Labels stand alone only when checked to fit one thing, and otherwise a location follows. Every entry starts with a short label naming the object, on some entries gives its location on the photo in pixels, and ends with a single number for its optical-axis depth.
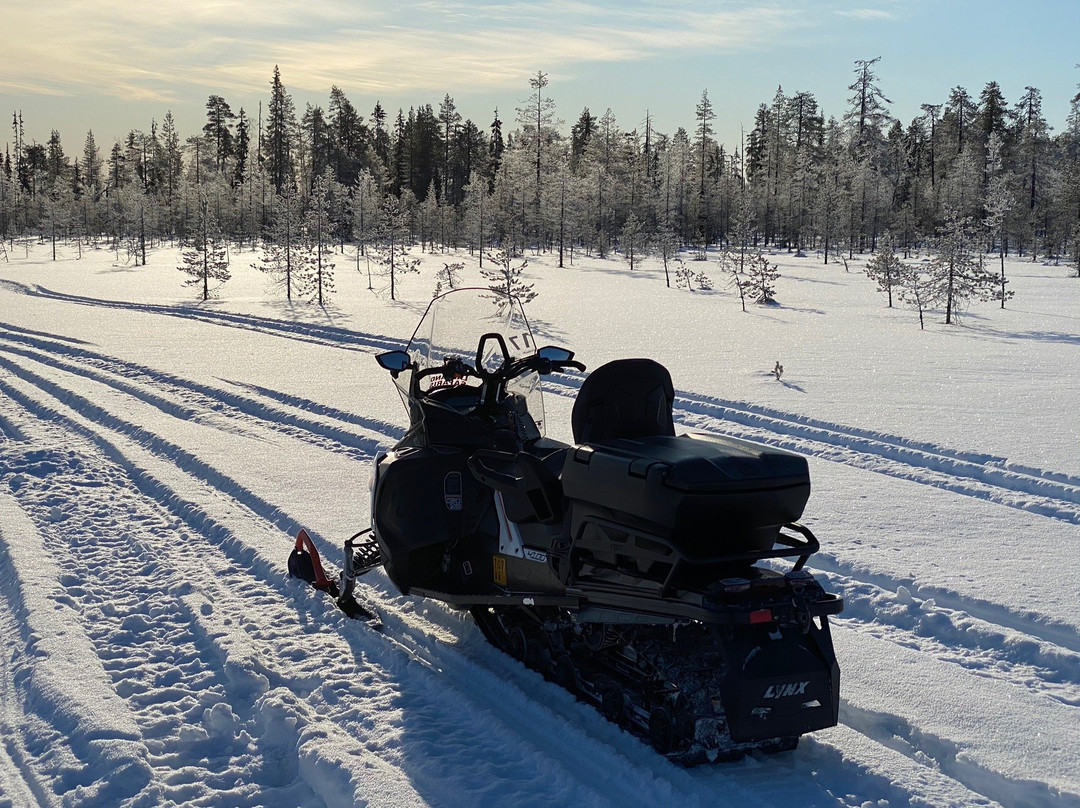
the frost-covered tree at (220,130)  80.12
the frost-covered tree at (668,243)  40.84
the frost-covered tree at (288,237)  29.44
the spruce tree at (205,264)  28.81
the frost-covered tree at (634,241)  43.97
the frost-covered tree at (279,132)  71.75
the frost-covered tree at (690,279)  32.00
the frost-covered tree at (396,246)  29.97
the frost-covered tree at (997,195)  29.91
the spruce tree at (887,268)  25.86
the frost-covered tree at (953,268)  21.80
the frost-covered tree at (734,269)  26.10
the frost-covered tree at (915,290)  22.11
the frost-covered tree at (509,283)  23.36
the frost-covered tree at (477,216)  48.25
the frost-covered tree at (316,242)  27.58
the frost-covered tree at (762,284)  26.34
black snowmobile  3.07
